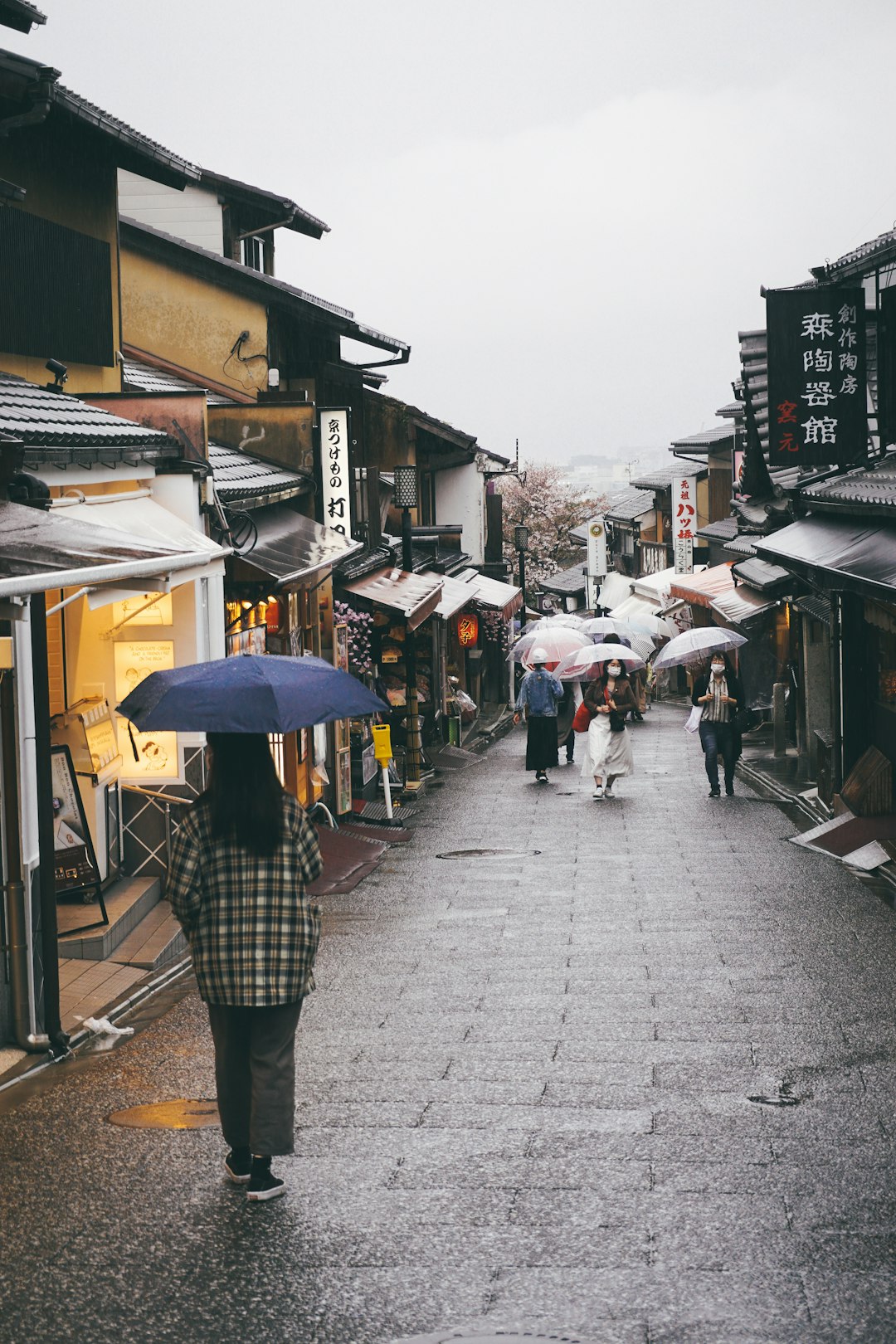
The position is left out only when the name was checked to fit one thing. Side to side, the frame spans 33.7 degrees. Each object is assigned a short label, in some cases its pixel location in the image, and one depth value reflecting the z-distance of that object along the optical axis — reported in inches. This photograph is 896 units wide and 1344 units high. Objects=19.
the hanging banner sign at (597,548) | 2239.2
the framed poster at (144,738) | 495.8
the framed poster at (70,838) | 423.8
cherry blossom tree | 3233.3
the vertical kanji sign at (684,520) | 1866.4
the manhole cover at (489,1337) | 184.9
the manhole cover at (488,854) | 655.8
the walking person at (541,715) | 968.9
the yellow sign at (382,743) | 820.6
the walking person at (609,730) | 859.4
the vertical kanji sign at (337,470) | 754.2
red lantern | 1428.4
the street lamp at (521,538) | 1886.1
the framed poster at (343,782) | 766.5
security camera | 459.8
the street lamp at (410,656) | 927.0
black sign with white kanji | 654.5
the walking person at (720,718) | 829.2
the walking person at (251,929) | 235.6
